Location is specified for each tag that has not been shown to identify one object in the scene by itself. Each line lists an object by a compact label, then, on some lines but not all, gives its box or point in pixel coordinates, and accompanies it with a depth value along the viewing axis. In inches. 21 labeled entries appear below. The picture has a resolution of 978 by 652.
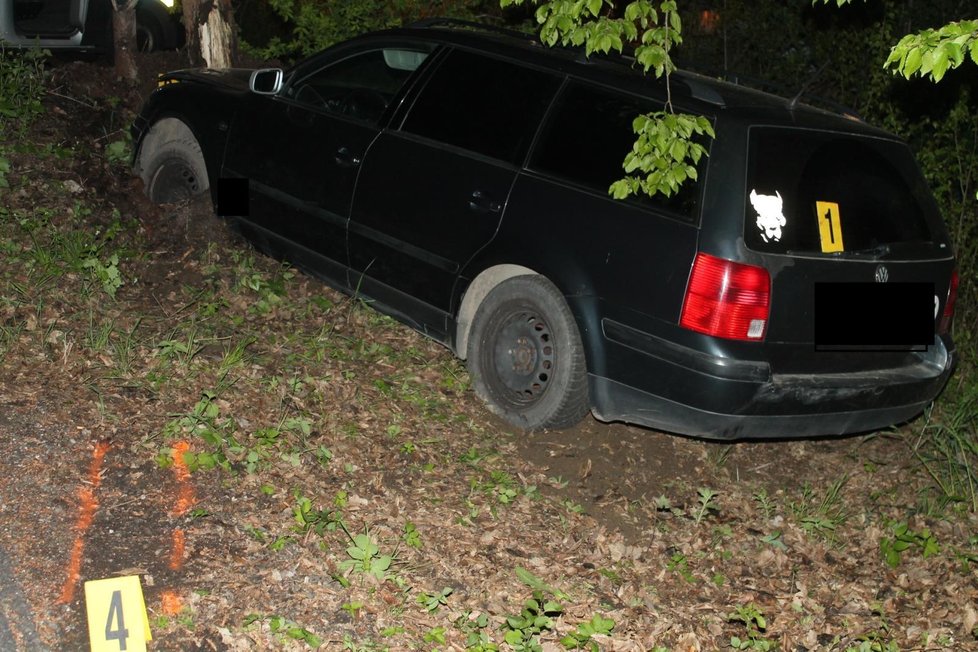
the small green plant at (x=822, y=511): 223.0
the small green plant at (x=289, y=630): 160.6
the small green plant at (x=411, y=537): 188.4
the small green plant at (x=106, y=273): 251.6
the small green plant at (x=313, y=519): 184.7
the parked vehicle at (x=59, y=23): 376.2
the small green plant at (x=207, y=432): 195.6
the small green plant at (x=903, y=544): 217.6
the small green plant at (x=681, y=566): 200.8
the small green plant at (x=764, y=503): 224.4
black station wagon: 196.7
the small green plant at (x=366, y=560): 177.5
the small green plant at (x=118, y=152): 314.2
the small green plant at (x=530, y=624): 166.9
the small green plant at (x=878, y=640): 183.9
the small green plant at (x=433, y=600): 172.4
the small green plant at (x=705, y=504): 214.5
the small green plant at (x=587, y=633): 170.4
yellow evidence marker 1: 199.0
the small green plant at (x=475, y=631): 166.7
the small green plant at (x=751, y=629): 182.4
